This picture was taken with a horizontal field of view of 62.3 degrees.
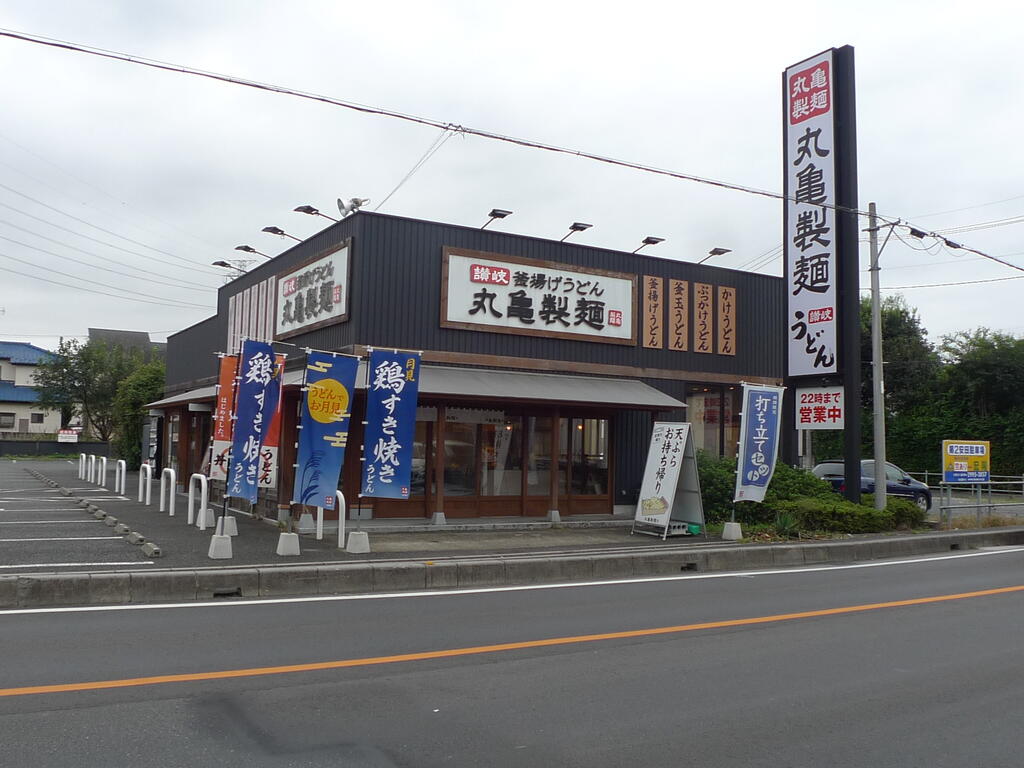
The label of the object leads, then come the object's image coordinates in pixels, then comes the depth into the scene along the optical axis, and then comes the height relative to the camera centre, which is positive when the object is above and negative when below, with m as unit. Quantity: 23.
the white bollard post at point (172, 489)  16.05 -0.94
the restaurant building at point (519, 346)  15.72 +2.07
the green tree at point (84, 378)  52.00 +3.72
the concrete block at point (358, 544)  11.77 -1.40
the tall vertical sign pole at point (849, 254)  16.88 +3.93
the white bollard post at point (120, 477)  21.09 -0.94
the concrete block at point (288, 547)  11.41 -1.41
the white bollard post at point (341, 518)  12.04 -1.07
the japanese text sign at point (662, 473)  14.91 -0.45
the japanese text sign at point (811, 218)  17.25 +4.84
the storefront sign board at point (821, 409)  17.27 +0.87
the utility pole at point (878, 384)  16.36 +1.32
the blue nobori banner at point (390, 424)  12.20 +0.29
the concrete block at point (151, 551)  10.84 -1.42
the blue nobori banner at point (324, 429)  11.77 +0.19
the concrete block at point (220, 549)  10.82 -1.39
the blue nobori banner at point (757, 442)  15.33 +0.14
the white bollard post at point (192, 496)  13.12 -0.90
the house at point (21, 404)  59.44 +2.34
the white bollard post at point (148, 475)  18.52 -0.79
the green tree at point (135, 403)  33.22 +1.44
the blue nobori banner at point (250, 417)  12.69 +0.38
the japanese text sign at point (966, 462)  17.45 -0.19
